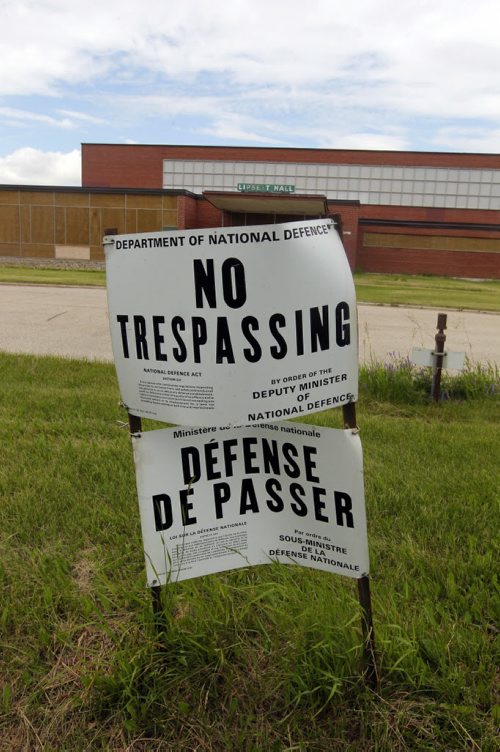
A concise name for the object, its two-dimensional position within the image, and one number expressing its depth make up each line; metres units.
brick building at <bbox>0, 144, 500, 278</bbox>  39.75
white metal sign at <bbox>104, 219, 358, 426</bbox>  1.98
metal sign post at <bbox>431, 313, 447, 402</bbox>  5.98
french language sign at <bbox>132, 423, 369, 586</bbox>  2.15
